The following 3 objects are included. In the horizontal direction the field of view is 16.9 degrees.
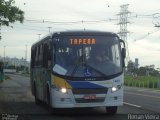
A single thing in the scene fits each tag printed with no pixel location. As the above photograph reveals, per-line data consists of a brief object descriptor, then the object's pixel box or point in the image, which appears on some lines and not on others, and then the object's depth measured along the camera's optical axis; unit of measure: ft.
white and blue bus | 61.11
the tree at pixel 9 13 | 93.54
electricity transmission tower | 261.44
